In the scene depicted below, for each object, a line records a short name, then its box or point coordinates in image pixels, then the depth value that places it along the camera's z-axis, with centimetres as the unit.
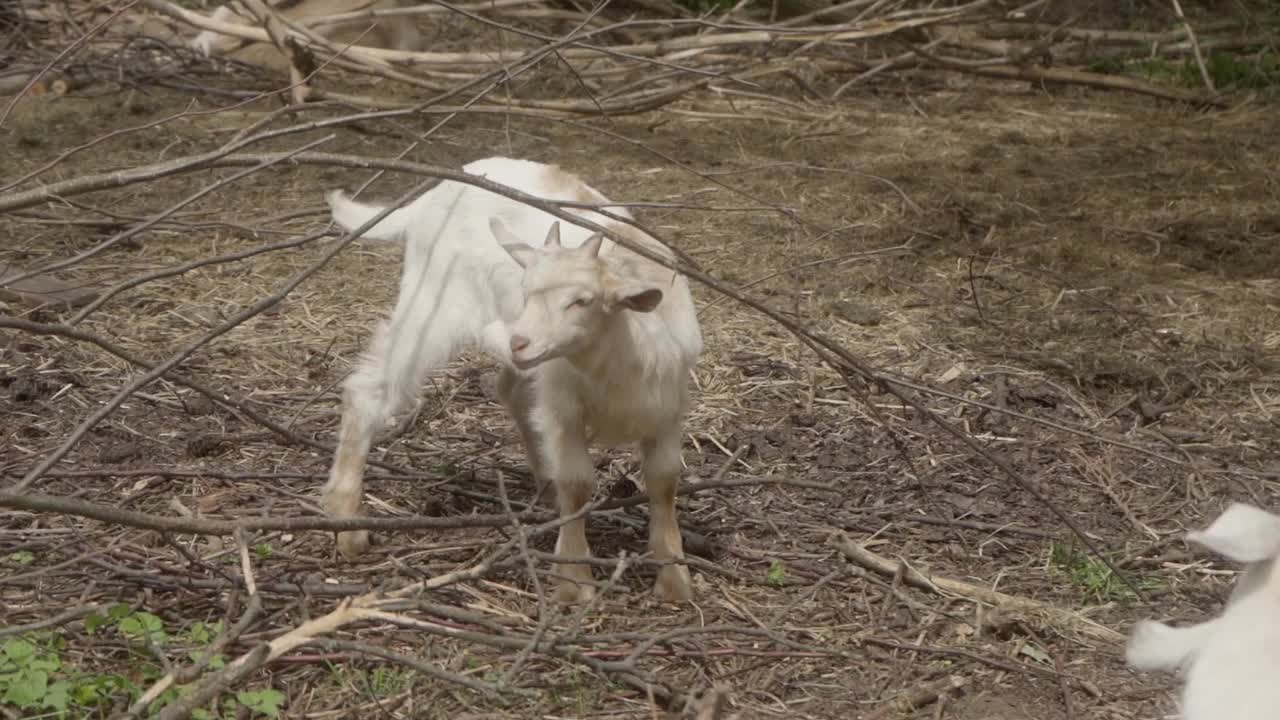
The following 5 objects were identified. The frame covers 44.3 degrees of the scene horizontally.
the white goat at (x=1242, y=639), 293
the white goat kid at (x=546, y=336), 372
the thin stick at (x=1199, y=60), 912
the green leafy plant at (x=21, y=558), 393
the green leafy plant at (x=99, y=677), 318
